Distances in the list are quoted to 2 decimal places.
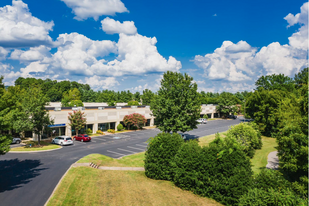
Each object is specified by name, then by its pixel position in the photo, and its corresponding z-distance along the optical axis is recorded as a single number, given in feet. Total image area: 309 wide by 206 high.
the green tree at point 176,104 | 101.37
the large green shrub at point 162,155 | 54.29
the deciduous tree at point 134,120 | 166.40
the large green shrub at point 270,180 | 34.76
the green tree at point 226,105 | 269.64
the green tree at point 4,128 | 48.21
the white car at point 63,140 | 107.16
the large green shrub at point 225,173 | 39.65
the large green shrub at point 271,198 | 29.96
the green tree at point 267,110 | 147.64
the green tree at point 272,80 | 269.03
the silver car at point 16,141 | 109.09
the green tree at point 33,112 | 95.57
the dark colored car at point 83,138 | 118.73
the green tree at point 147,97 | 308.34
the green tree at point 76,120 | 132.16
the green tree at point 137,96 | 370.78
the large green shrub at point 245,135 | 89.76
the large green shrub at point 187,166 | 46.06
